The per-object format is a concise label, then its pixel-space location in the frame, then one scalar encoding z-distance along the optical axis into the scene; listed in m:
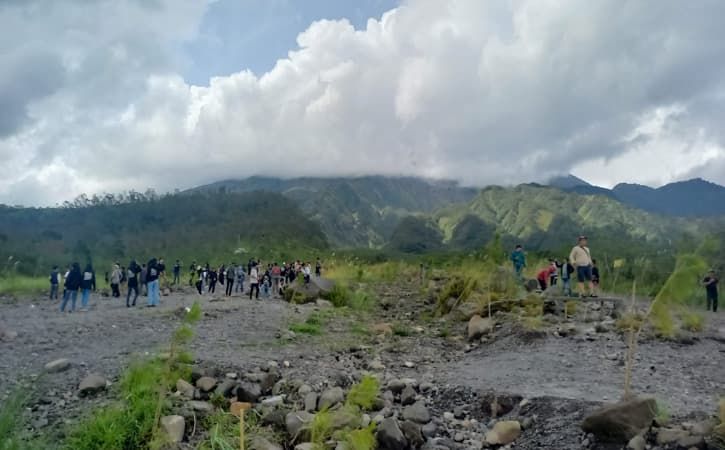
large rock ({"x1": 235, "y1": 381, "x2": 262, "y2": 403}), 7.51
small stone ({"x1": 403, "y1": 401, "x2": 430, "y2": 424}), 7.19
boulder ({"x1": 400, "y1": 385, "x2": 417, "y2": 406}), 8.23
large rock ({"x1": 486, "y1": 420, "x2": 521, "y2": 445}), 6.61
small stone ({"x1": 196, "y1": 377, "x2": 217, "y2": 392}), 7.75
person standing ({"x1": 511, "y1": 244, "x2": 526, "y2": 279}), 19.83
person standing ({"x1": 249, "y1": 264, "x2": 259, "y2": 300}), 23.78
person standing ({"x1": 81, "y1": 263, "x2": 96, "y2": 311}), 19.19
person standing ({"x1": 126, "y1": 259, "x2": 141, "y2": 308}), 20.02
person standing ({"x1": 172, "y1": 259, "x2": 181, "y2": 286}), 34.35
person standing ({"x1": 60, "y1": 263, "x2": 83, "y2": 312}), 18.67
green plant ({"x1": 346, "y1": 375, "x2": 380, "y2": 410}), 6.28
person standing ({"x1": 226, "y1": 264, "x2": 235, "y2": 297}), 26.25
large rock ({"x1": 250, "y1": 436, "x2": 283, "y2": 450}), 6.00
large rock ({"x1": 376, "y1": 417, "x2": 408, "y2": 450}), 6.31
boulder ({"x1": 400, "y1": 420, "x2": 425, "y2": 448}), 6.54
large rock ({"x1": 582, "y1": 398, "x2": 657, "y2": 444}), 5.60
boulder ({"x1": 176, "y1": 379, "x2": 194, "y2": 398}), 7.47
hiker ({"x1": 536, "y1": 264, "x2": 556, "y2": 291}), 19.95
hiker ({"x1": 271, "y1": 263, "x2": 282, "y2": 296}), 28.72
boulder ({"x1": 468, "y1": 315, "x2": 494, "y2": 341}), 13.38
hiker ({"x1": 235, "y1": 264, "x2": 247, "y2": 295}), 29.20
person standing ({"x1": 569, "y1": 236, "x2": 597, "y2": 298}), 14.97
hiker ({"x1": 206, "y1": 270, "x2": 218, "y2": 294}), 28.69
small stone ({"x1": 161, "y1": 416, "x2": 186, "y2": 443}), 6.20
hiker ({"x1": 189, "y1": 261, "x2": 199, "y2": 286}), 35.00
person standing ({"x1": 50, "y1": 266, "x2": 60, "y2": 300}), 24.48
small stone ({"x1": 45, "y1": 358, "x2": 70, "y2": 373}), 8.43
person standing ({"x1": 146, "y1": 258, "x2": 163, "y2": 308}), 19.67
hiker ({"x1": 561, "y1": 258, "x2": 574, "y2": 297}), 16.32
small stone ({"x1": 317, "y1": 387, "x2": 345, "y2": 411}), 7.26
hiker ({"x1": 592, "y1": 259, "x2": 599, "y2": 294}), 16.98
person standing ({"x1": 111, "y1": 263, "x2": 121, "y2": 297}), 24.88
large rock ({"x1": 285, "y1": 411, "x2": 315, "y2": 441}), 6.41
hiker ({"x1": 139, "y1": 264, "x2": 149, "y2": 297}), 23.38
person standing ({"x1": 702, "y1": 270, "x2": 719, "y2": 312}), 20.09
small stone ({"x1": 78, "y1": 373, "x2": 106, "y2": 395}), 7.43
